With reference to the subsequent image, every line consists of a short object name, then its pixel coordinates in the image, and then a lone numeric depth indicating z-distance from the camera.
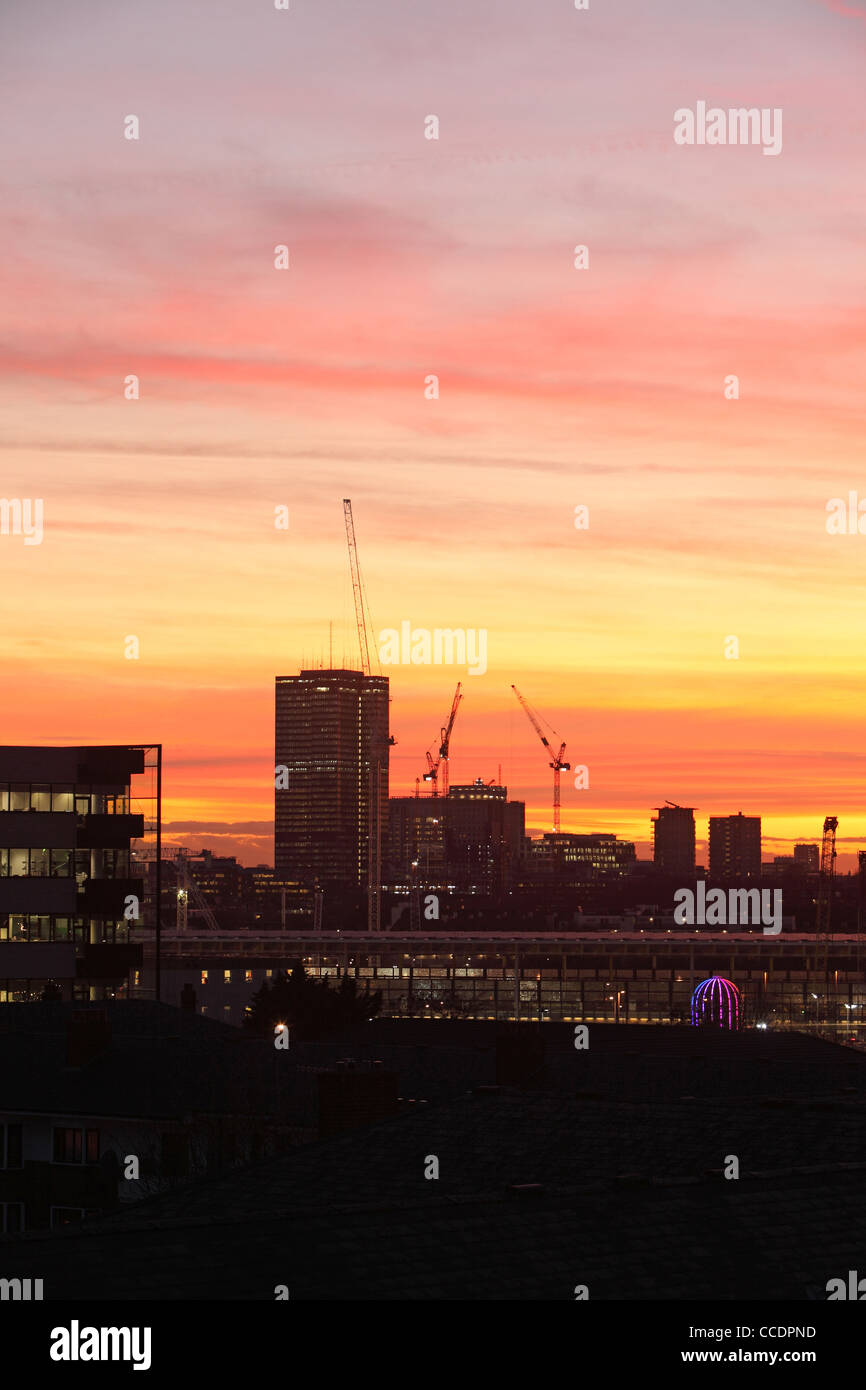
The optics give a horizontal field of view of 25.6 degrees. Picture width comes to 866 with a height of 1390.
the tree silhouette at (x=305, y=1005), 112.72
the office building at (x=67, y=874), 140.25
